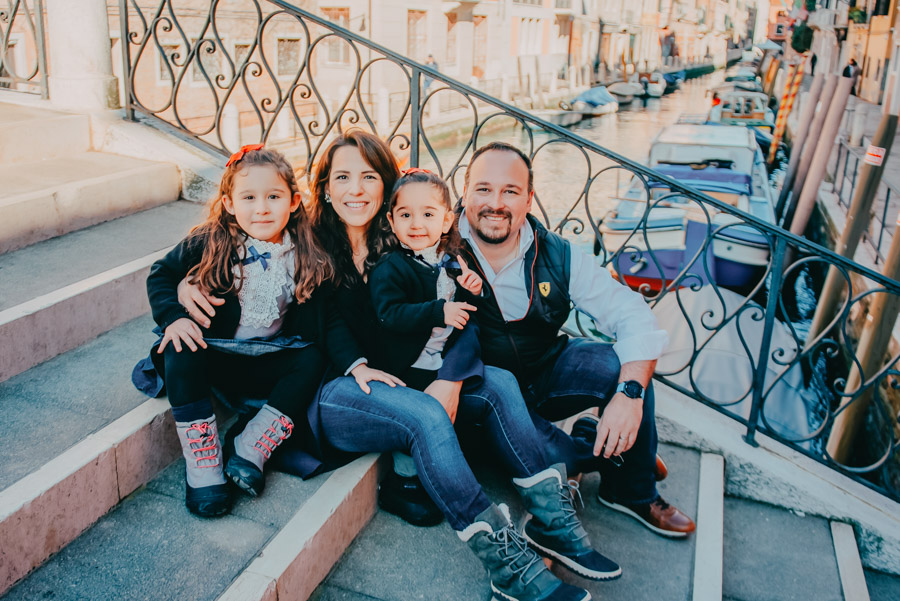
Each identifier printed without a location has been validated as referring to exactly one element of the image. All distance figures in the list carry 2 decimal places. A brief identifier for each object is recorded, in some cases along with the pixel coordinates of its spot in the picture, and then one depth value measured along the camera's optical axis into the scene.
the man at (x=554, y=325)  2.51
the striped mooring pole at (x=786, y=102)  16.27
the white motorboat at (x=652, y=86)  40.38
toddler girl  2.29
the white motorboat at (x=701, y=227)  7.81
